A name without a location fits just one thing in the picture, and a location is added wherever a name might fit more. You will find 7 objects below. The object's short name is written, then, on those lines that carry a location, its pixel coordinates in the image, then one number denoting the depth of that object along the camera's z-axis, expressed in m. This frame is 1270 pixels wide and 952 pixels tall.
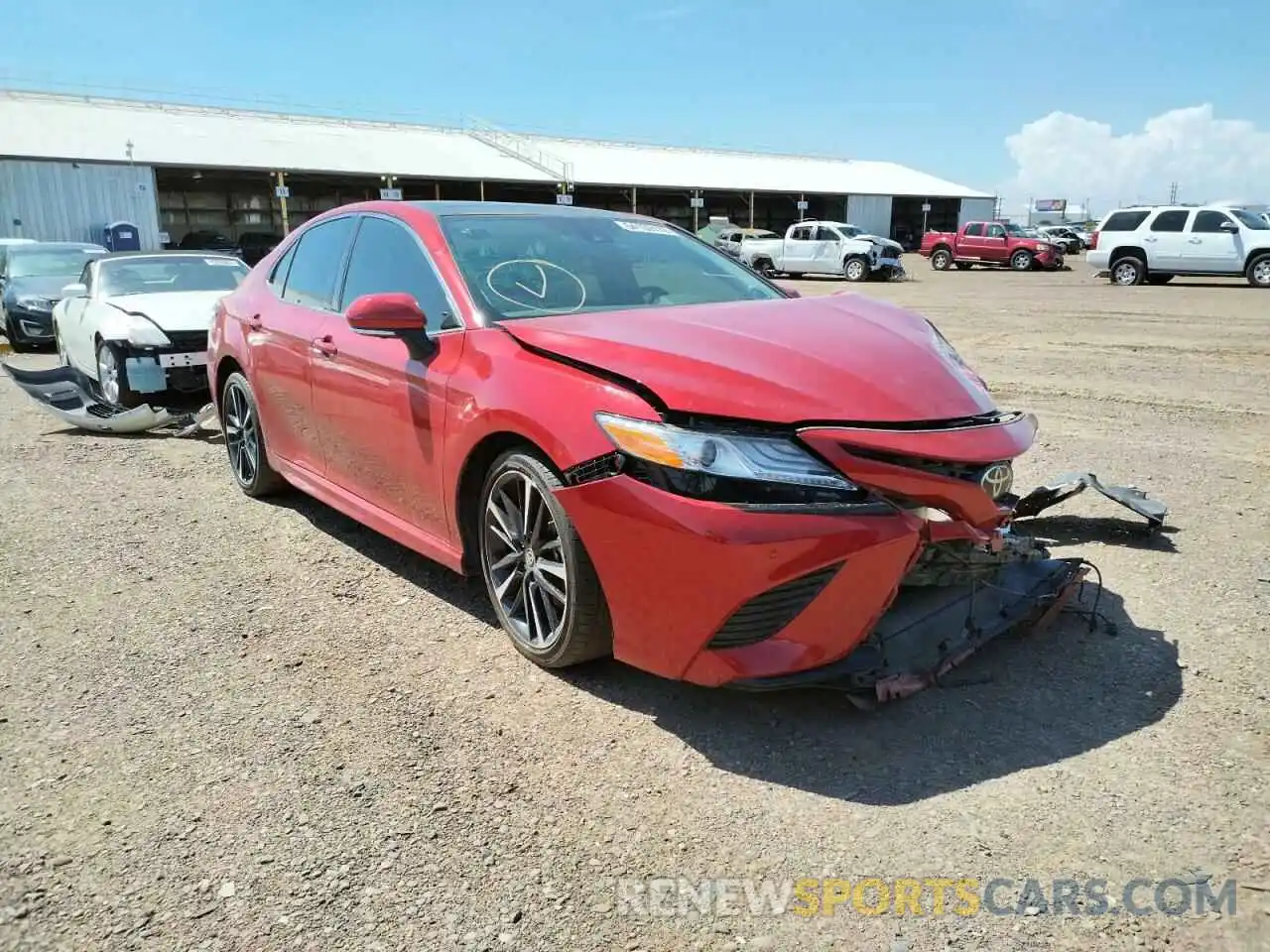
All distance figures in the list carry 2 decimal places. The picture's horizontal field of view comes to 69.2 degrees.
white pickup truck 28.69
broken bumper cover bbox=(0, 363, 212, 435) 7.37
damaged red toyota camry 2.60
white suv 22.05
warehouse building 31.81
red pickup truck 33.09
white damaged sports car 7.81
